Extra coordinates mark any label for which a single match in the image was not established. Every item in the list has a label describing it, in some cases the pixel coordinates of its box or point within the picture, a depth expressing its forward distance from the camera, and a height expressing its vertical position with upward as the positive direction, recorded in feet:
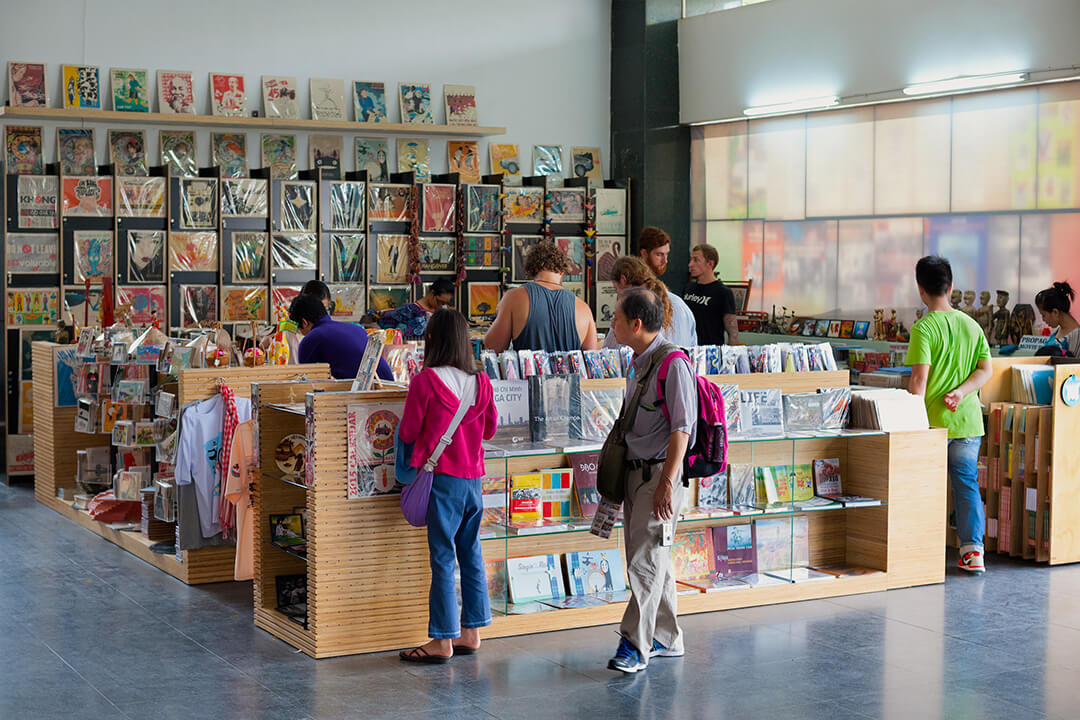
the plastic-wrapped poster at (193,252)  34.96 +1.50
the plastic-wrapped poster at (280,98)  37.65 +6.03
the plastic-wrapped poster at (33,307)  33.60 +0.04
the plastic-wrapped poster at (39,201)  33.40 +2.71
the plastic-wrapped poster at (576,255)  40.65 +1.70
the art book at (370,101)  38.86 +6.13
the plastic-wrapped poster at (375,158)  38.89 +4.48
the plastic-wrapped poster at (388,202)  37.55 +3.06
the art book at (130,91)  35.68 +5.90
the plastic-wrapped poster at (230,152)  37.06 +4.41
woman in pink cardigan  17.40 -1.88
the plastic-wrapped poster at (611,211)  41.29 +3.11
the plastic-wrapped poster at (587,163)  42.52 +4.74
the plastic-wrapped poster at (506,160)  41.09 +4.68
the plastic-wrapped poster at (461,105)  40.24 +6.25
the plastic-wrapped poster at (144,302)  34.50 +0.18
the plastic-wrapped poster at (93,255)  33.96 +1.38
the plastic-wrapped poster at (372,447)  18.13 -1.89
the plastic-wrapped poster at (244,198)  35.50 +2.99
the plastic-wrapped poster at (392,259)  37.76 +1.44
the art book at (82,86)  35.17 +5.93
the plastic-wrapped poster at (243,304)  35.70 +0.14
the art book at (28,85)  34.50 +5.86
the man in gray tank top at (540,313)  21.94 -0.05
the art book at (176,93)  36.29 +5.95
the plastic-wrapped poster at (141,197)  34.30 +2.91
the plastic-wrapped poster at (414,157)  39.50 +4.57
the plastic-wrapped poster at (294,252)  36.32 +1.58
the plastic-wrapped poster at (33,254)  33.37 +1.38
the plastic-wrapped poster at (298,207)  36.27 +2.82
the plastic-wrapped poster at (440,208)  38.24 +2.95
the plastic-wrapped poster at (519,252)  39.75 +1.74
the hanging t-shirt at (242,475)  21.02 -2.65
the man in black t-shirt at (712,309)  28.76 +0.03
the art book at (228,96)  36.86 +5.97
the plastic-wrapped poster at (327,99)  38.19 +6.10
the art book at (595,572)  20.52 -4.09
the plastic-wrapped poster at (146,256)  34.50 +1.38
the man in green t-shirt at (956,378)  23.41 -1.19
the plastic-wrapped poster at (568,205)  40.27 +3.21
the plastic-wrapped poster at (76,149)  35.19 +4.27
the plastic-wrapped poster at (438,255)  38.34 +1.59
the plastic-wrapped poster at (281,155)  37.70 +4.42
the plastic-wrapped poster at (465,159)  40.40 +4.60
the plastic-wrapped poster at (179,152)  36.52 +4.33
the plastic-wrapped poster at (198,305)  35.22 +0.11
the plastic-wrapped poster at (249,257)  35.73 +1.42
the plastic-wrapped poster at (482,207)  38.75 +3.01
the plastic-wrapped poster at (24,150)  34.58 +4.15
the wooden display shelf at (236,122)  34.73 +5.19
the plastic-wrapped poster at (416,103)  39.52 +6.19
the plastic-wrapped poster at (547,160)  41.91 +4.78
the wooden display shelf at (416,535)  18.08 -3.48
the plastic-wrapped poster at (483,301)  39.17 +0.26
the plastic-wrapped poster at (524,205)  39.60 +3.15
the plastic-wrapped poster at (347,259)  37.09 +1.42
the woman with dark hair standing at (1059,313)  27.20 -0.04
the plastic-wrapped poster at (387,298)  37.73 +0.33
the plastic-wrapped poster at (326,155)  38.19 +4.46
